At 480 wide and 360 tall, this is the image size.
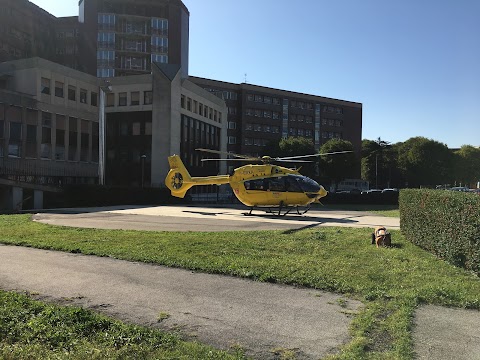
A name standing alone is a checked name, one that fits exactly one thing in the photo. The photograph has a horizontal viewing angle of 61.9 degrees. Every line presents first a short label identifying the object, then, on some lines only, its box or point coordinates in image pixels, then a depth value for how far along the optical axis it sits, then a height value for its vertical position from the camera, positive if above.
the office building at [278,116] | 91.25 +16.45
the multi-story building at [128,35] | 69.31 +25.36
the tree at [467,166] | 86.31 +4.17
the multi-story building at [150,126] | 45.84 +6.48
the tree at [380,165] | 98.75 +4.72
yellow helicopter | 22.38 -0.27
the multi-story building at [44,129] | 37.03 +5.16
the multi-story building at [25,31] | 64.84 +25.22
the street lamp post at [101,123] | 36.84 +5.13
